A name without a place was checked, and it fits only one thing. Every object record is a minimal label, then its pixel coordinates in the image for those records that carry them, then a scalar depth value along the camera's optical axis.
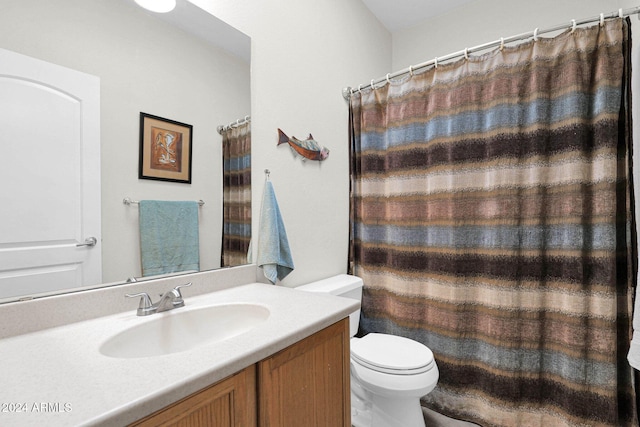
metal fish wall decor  1.56
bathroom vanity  0.52
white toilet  1.30
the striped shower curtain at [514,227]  1.29
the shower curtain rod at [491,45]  1.26
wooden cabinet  0.62
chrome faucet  0.97
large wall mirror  0.88
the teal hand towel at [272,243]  1.39
